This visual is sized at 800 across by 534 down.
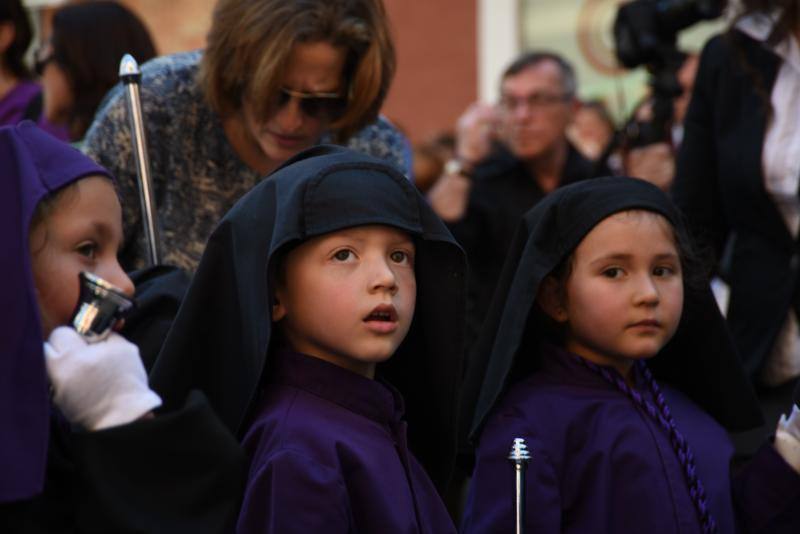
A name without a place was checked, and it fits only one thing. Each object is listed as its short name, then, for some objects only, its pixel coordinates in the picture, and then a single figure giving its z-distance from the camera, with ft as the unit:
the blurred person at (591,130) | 49.88
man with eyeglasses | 35.39
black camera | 30.33
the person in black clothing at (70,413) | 14.09
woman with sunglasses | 22.66
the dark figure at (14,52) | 32.36
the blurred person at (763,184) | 24.92
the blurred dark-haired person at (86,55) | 29.94
